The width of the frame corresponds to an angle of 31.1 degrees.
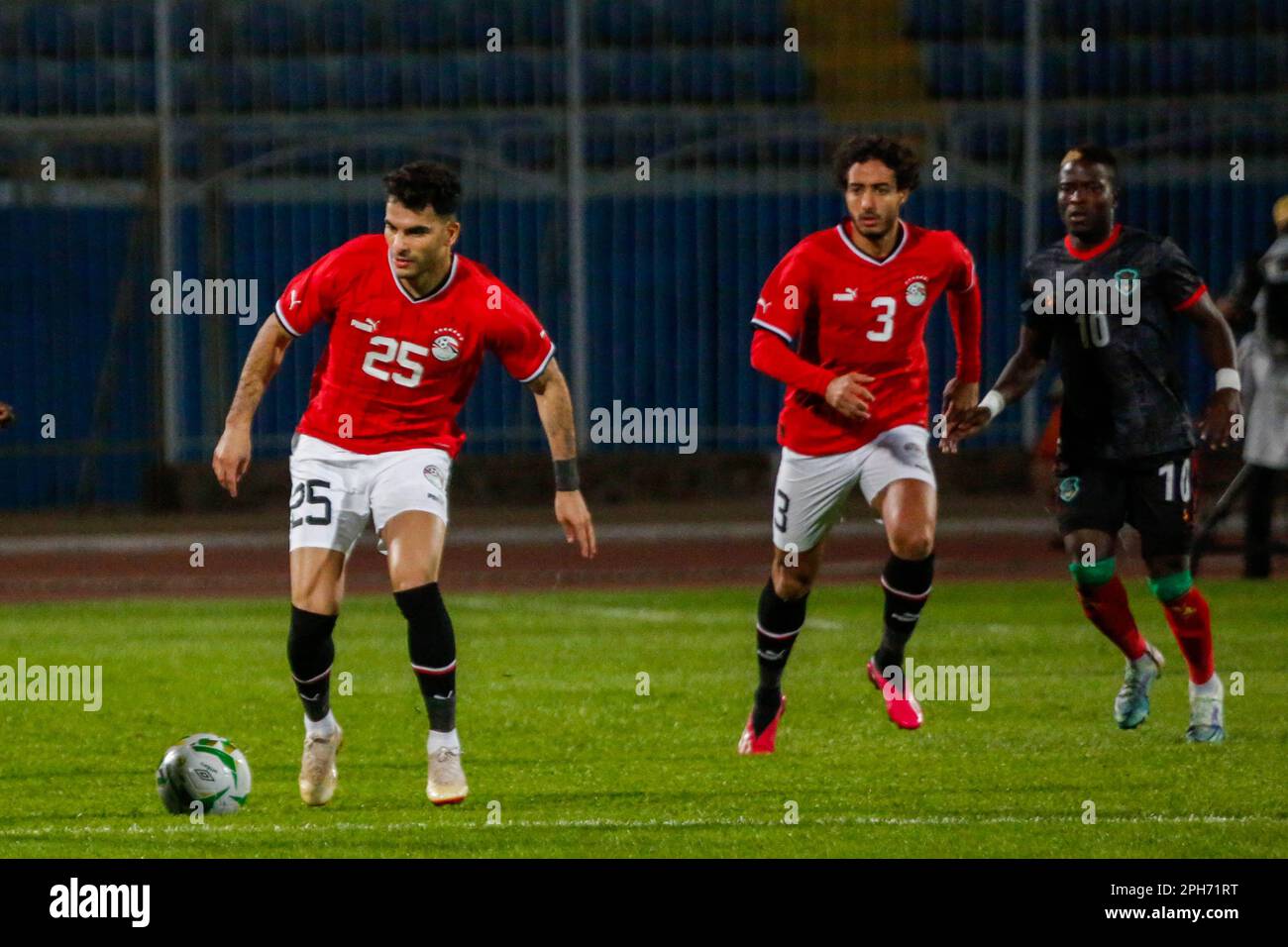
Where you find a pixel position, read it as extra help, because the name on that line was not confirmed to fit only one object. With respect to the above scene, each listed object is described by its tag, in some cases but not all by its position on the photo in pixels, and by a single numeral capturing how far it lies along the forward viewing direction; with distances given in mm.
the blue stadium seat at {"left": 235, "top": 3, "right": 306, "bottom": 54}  20969
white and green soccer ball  7258
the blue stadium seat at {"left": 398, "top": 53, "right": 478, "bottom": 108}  21188
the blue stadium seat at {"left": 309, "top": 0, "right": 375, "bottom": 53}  21219
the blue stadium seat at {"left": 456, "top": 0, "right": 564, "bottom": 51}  21047
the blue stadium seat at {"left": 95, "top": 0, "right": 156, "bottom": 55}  20859
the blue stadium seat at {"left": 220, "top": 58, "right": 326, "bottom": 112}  21031
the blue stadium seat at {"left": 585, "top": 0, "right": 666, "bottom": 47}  21533
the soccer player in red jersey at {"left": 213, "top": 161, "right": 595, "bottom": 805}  7383
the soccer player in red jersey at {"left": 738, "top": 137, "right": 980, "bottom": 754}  8422
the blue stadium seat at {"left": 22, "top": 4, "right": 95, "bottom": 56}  20828
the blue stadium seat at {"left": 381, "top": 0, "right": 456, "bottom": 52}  21219
